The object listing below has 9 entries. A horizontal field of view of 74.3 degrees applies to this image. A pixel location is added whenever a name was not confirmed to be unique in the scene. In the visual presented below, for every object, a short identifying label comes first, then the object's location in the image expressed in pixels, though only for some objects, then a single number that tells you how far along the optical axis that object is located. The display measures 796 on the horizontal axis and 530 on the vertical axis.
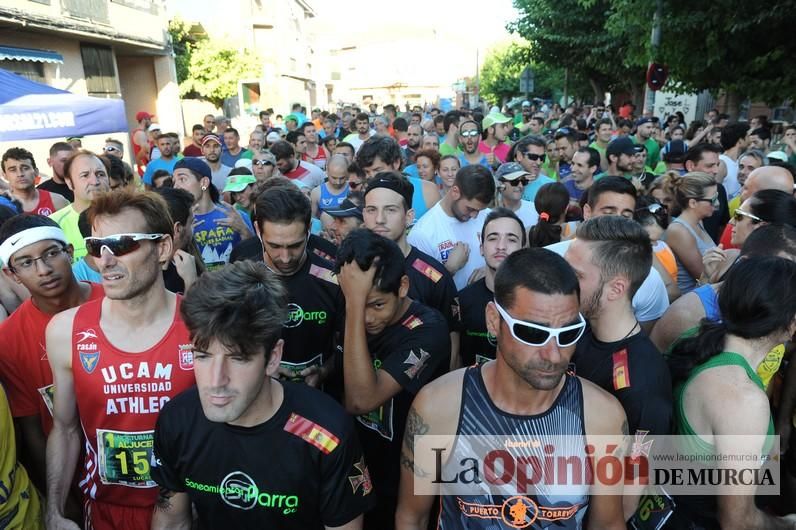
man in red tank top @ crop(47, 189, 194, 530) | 2.52
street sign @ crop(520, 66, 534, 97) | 22.72
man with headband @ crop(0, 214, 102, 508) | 2.84
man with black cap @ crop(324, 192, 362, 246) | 4.24
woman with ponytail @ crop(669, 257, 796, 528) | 2.17
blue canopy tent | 6.04
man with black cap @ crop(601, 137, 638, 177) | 6.89
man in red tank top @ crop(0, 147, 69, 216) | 5.71
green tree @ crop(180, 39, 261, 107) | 24.20
